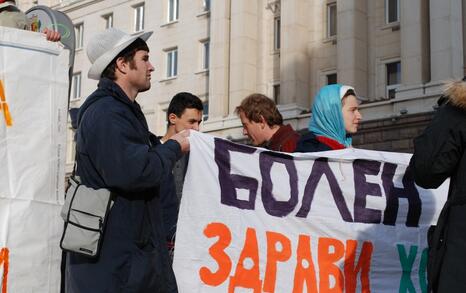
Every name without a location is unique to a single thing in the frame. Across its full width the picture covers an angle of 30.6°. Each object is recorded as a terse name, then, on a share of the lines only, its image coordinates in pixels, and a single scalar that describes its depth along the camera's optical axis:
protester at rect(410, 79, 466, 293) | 3.73
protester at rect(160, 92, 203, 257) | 5.20
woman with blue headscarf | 5.76
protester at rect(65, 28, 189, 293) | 3.70
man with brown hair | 5.91
